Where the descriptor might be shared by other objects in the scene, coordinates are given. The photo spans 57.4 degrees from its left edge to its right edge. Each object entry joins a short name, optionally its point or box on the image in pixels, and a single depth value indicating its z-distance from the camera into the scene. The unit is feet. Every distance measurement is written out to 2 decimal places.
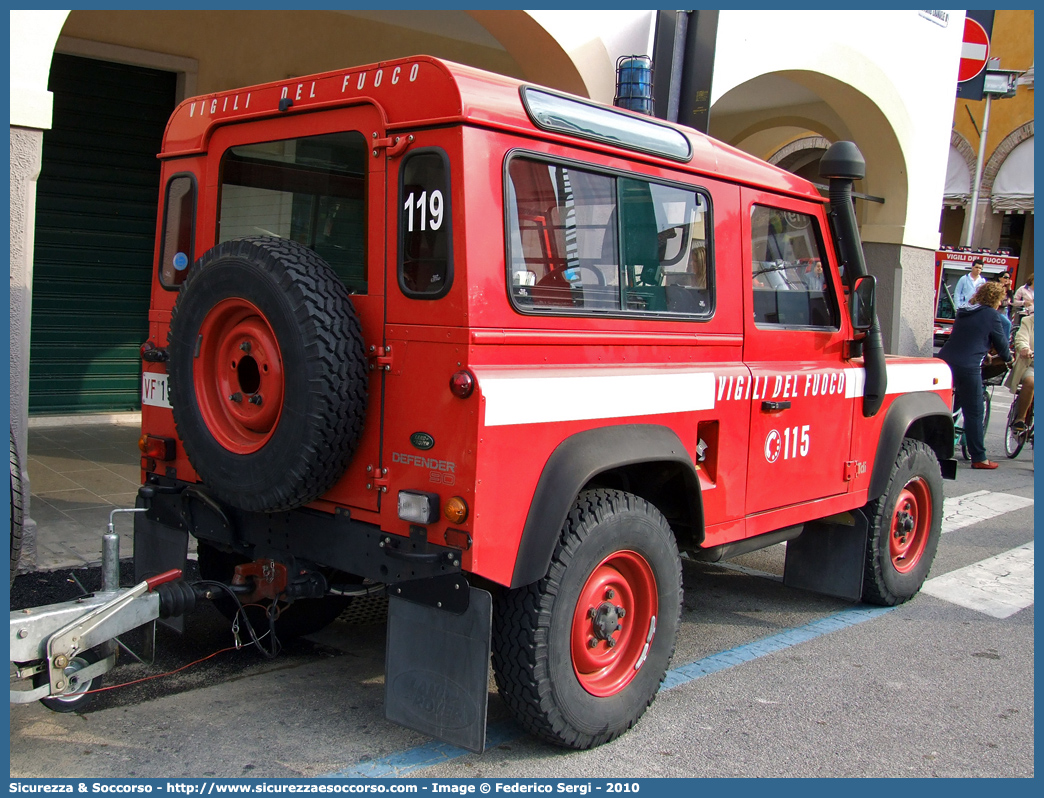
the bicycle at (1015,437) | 36.29
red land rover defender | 10.44
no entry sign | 52.95
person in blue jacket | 33.81
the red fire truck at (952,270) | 61.26
